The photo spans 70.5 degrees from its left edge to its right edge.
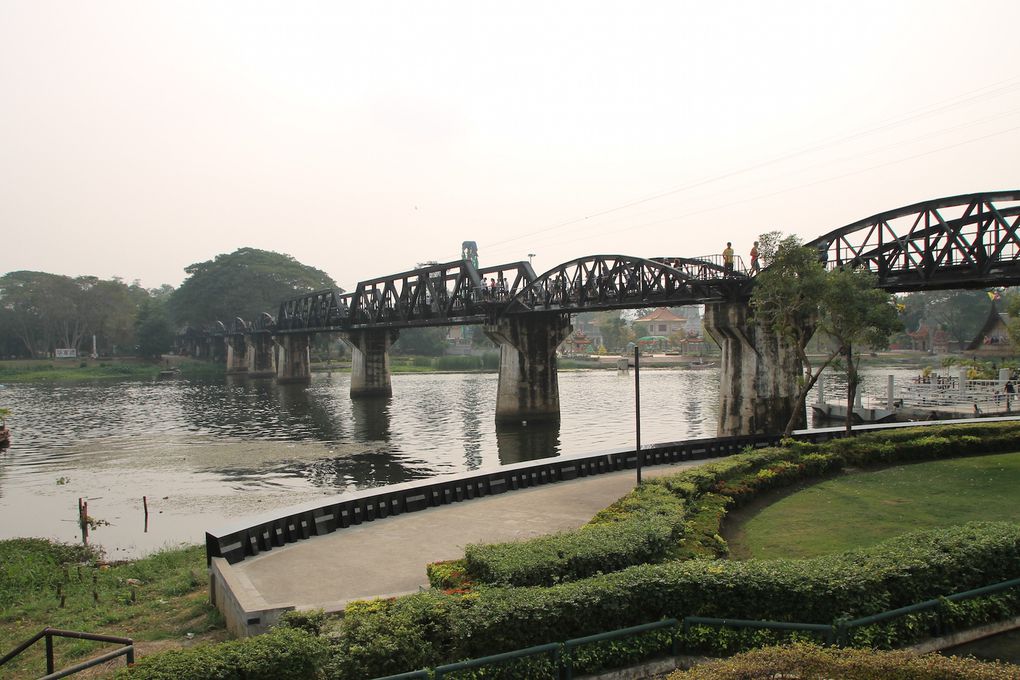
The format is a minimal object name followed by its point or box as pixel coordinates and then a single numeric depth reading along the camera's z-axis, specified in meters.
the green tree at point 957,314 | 170.38
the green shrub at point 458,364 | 167.50
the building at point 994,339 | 98.38
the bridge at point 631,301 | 42.16
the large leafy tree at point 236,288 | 186.88
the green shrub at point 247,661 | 9.58
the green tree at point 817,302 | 33.69
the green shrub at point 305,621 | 12.13
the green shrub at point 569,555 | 13.99
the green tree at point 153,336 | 181.50
